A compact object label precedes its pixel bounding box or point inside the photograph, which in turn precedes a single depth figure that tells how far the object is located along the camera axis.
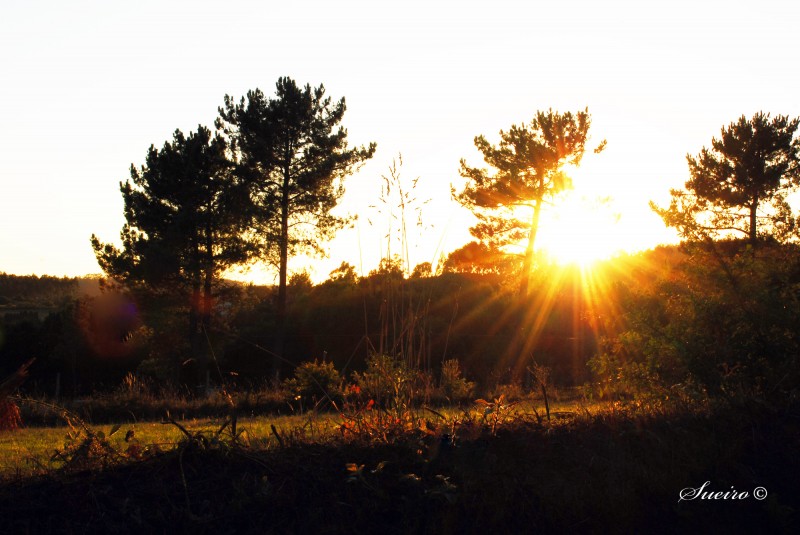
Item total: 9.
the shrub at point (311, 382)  15.32
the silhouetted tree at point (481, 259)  30.61
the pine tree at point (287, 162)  28.94
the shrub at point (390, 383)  5.51
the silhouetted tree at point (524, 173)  28.94
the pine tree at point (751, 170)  29.42
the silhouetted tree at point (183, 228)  28.97
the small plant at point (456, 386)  14.00
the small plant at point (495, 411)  5.06
